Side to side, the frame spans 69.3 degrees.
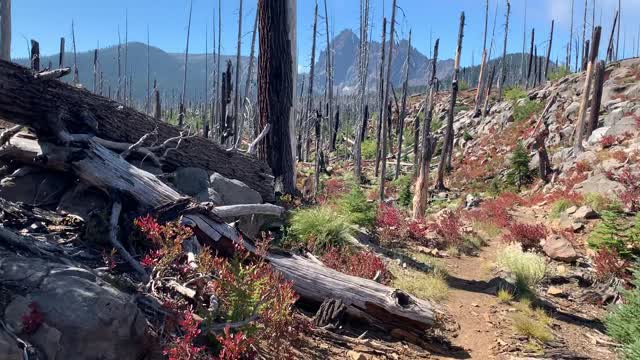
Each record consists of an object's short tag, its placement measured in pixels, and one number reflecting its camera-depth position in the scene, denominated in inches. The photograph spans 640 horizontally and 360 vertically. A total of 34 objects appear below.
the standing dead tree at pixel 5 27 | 465.1
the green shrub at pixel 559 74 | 1363.6
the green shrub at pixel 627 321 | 184.9
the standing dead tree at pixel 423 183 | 529.0
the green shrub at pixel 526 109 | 1172.6
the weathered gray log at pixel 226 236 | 167.8
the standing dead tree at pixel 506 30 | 1497.3
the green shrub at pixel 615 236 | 312.0
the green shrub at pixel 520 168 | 797.2
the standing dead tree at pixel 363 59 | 890.7
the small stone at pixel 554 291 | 283.7
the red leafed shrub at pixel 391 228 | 352.6
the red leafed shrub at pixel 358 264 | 215.9
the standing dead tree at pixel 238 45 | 887.7
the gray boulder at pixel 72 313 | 96.4
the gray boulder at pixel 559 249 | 332.5
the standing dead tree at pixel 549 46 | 1828.2
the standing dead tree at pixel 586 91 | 768.6
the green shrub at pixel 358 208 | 353.4
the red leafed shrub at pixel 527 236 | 375.6
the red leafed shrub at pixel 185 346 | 100.9
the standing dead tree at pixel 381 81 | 737.0
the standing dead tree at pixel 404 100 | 887.9
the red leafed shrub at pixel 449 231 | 386.9
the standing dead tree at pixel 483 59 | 1437.1
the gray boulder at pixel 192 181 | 213.4
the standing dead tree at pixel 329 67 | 910.0
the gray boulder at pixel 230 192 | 219.1
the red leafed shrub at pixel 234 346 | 107.6
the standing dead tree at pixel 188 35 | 1352.9
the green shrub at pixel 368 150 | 1576.8
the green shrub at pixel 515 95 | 1366.9
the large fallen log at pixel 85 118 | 175.8
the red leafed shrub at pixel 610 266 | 292.4
